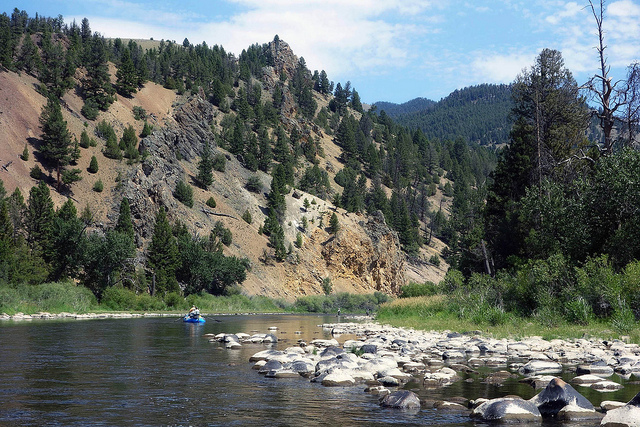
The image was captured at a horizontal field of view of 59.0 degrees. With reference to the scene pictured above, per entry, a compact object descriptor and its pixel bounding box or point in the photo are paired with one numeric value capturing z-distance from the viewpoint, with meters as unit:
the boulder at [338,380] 13.89
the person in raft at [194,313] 43.56
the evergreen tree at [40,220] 65.88
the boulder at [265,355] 18.38
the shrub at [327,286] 102.33
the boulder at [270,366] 15.74
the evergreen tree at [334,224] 109.47
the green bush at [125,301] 62.72
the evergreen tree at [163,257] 74.56
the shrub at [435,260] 134.88
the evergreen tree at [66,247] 65.81
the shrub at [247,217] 101.56
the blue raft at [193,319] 43.47
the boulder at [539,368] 14.97
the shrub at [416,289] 64.94
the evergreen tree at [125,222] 75.56
